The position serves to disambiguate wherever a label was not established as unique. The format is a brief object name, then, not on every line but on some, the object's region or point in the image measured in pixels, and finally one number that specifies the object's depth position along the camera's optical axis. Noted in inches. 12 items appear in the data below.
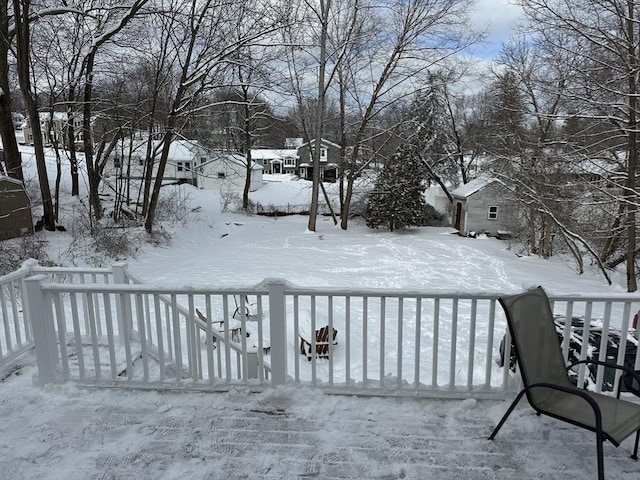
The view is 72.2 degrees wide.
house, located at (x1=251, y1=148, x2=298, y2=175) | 1638.8
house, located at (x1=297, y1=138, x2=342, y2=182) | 1339.8
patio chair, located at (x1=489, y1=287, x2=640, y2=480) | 81.7
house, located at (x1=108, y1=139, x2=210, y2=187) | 1184.5
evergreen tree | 801.6
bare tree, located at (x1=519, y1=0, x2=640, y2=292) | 318.7
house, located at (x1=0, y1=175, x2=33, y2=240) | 455.2
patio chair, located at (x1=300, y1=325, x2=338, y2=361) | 269.0
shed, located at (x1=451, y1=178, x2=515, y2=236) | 810.8
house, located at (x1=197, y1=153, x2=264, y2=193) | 1154.0
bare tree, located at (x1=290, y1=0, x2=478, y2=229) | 698.2
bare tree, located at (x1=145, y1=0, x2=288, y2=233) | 498.9
